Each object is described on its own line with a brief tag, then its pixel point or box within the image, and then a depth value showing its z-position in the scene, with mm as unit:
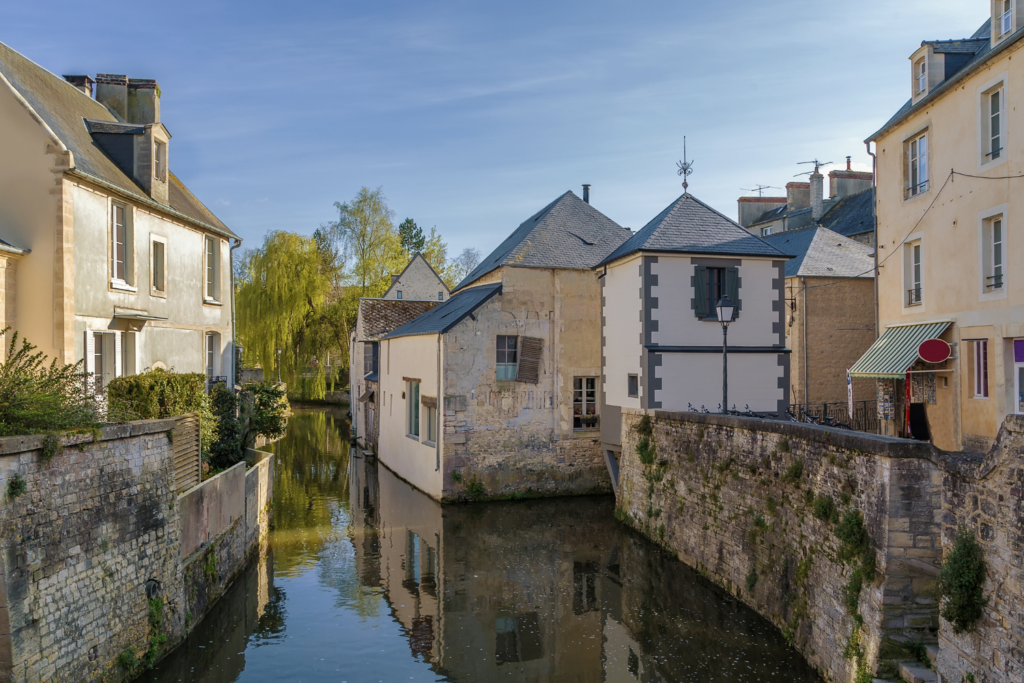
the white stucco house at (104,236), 11977
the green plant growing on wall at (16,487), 6414
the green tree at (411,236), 66000
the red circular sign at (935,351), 12961
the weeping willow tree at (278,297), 35469
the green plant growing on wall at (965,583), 5801
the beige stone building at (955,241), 11609
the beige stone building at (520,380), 17938
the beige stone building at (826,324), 20672
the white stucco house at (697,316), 14570
